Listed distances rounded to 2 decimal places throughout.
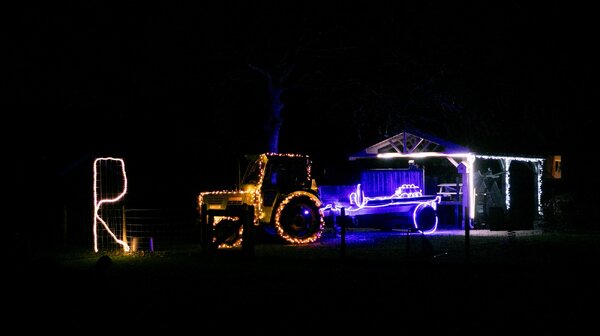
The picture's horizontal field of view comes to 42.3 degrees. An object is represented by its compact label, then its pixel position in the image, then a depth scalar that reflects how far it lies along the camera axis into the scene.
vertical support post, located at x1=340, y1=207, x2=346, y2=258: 15.02
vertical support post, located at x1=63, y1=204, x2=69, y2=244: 21.25
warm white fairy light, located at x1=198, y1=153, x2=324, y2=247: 19.67
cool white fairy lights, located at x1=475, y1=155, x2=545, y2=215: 25.15
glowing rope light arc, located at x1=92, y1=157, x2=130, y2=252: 18.06
